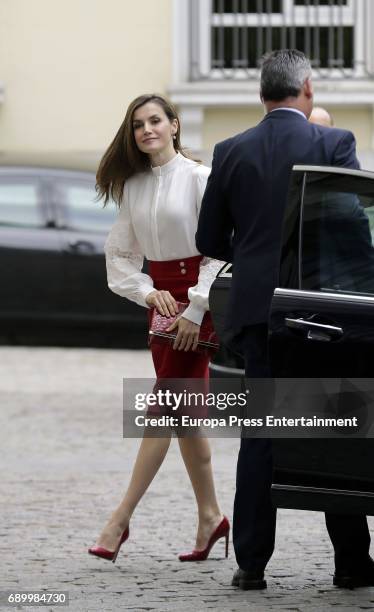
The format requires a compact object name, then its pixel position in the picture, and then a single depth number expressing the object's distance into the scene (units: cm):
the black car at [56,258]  2173
